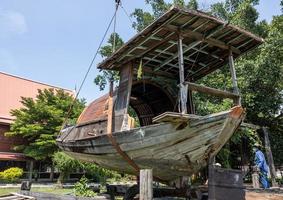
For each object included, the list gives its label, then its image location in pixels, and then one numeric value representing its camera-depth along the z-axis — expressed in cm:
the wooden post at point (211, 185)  664
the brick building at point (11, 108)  2503
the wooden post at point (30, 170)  2503
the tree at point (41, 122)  2347
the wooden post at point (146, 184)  594
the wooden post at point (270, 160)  1306
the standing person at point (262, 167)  1127
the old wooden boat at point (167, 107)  651
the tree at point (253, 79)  1742
